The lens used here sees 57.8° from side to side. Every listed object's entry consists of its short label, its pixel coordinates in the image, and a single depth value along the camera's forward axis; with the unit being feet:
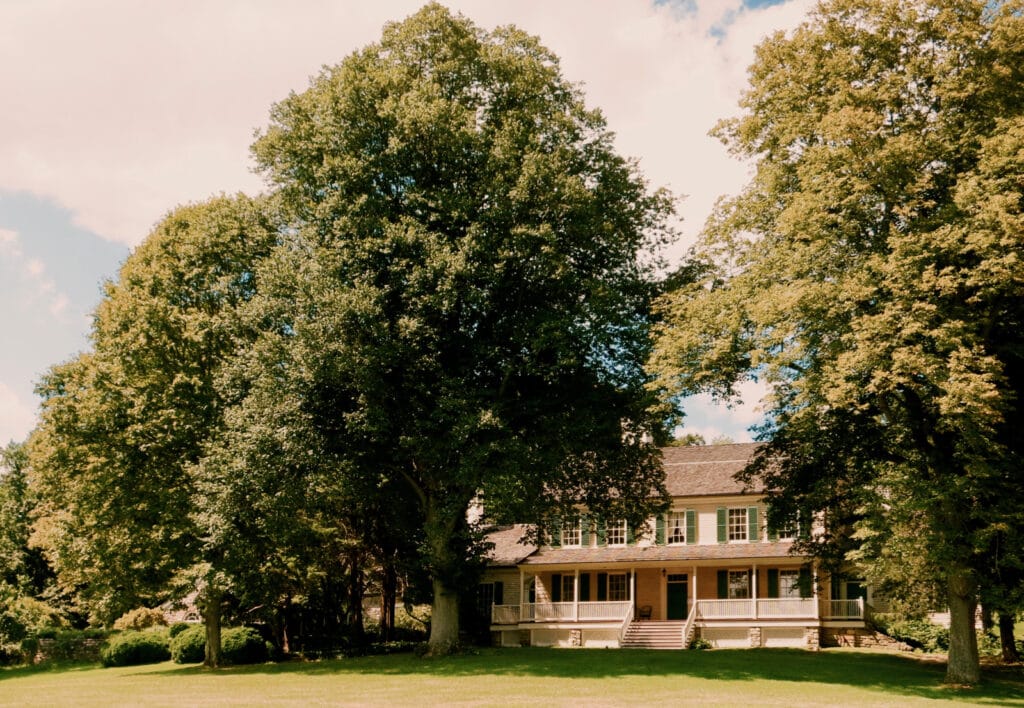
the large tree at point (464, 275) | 86.28
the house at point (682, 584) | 127.85
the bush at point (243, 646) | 111.24
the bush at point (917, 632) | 117.80
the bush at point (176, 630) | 130.62
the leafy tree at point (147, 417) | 99.40
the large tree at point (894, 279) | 68.69
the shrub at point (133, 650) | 123.03
